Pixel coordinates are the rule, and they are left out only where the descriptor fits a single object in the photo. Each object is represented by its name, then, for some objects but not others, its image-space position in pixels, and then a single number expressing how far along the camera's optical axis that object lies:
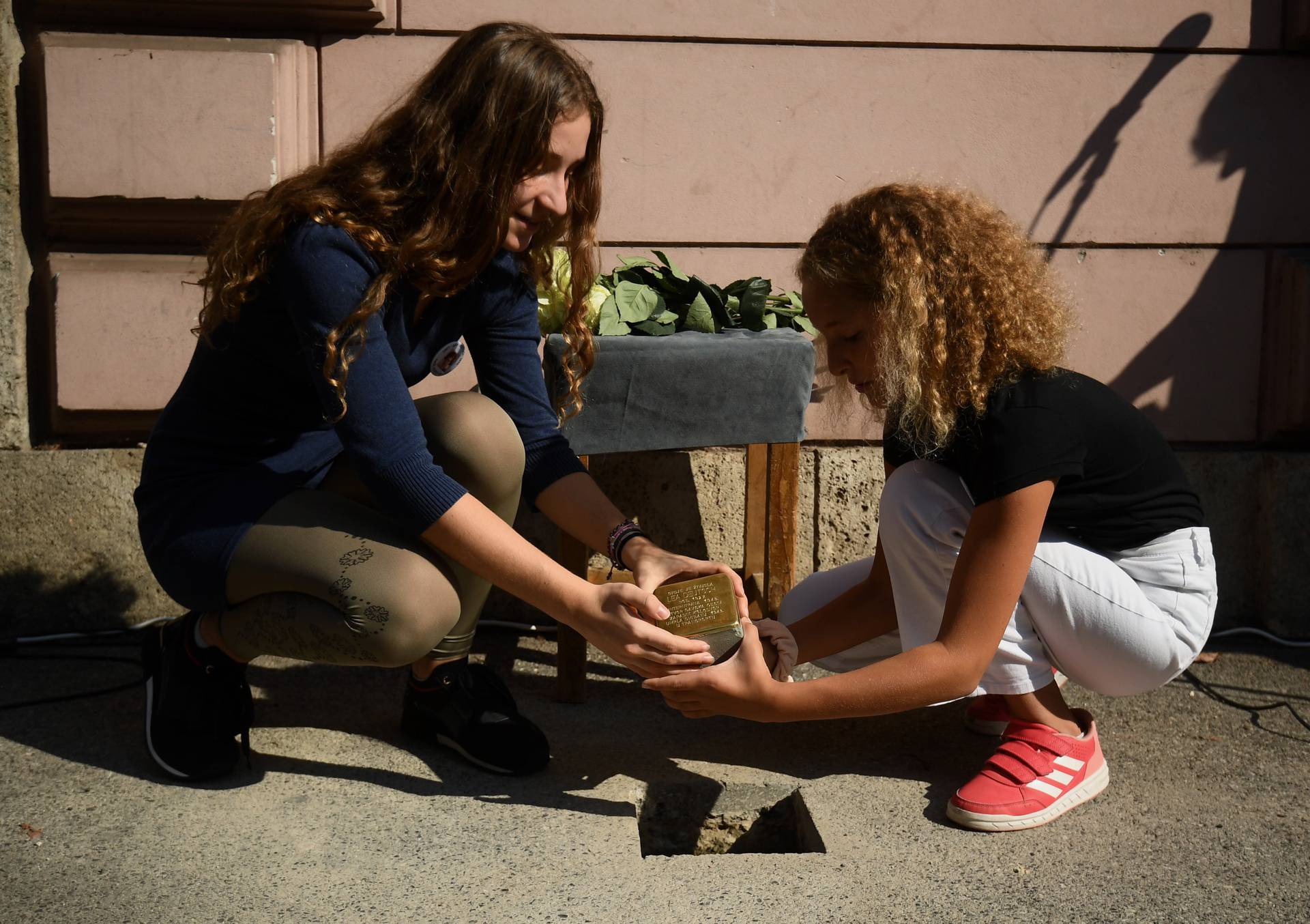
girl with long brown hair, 1.91
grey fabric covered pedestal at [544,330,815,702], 2.68
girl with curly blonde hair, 1.90
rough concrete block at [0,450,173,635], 3.09
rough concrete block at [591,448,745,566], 3.29
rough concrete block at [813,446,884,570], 3.34
